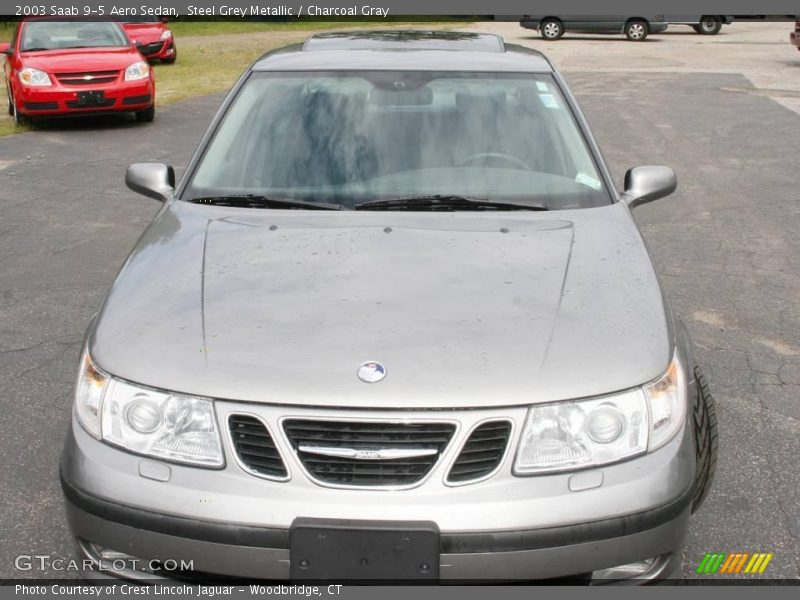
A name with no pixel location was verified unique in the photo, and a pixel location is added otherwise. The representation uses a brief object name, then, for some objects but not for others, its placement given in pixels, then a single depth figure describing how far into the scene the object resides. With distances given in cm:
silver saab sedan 242
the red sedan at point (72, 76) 1286
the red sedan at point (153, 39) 2241
